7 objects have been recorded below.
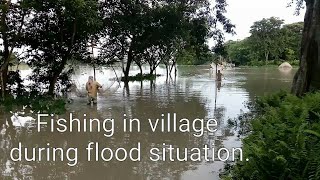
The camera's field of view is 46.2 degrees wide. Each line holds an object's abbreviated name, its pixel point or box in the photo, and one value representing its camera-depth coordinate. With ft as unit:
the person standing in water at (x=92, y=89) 49.70
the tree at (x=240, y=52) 296.92
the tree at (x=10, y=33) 49.14
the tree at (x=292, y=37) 261.44
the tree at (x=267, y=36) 263.08
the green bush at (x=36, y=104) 43.23
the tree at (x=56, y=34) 46.24
